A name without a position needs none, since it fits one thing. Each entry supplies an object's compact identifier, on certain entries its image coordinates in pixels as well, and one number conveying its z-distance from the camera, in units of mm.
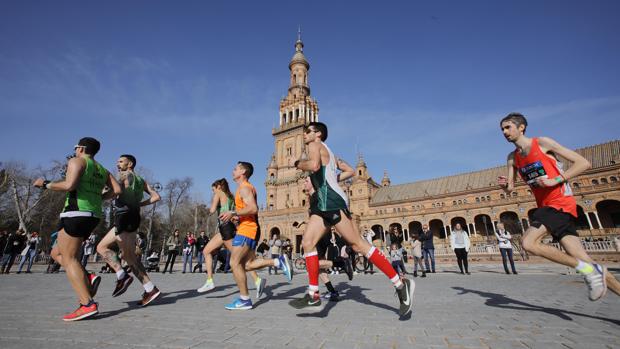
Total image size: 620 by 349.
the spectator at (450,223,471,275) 9484
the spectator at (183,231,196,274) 12188
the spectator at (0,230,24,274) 11105
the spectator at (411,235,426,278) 9328
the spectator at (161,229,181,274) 11807
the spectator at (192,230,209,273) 12969
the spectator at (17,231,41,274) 11503
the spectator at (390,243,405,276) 9281
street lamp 29334
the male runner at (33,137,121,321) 3131
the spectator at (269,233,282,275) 12305
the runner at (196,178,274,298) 4895
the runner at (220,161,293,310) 3732
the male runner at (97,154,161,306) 4008
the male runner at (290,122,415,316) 3115
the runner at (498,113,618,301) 2693
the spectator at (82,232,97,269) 11969
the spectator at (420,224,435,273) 9969
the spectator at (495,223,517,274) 9305
